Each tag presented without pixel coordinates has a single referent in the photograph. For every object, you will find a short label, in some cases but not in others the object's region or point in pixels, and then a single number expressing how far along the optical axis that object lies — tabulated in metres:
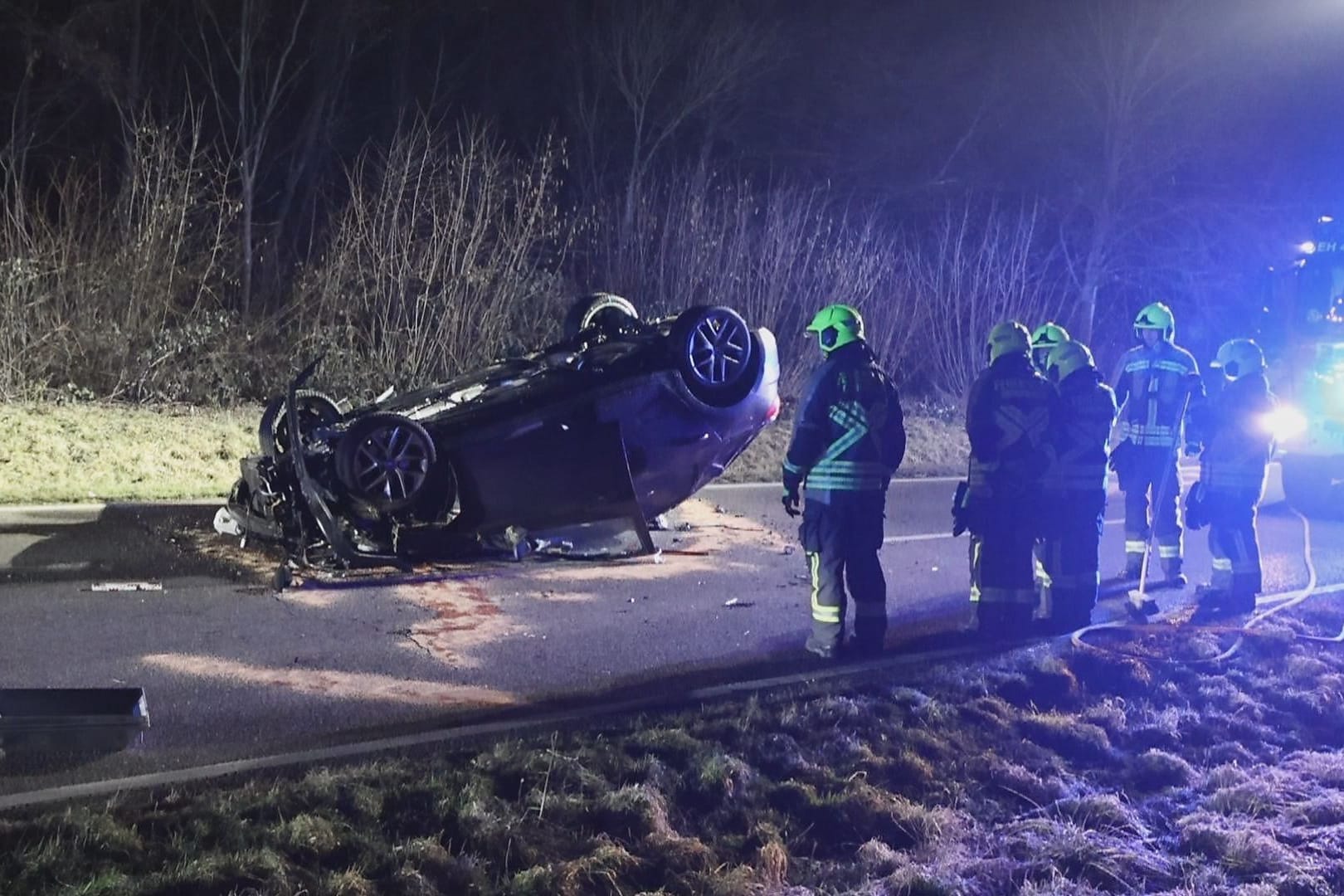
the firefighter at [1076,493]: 6.72
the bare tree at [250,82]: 18.25
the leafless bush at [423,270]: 15.23
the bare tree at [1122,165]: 25.84
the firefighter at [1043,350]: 7.04
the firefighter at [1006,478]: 6.45
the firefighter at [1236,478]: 7.52
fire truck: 11.95
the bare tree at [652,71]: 22.05
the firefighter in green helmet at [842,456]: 5.77
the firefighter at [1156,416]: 7.83
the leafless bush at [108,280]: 13.48
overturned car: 6.74
